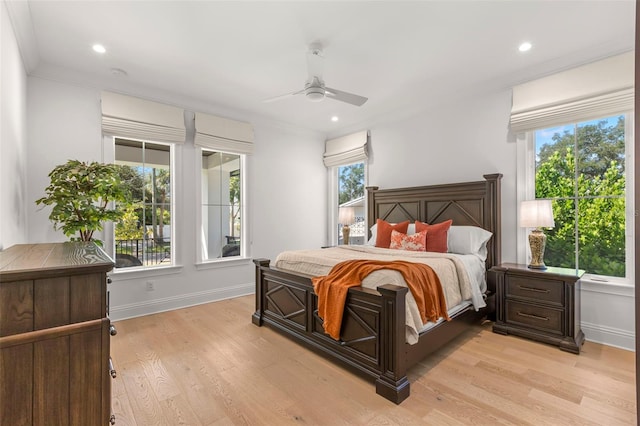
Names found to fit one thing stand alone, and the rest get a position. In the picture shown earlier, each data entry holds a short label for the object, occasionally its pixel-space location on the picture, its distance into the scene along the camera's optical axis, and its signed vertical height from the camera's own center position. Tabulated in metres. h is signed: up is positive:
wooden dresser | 0.98 -0.45
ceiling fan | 2.85 +1.22
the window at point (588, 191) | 2.91 +0.21
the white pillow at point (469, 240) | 3.46 -0.34
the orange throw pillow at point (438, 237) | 3.51 -0.31
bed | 2.07 -0.84
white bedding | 2.22 -0.53
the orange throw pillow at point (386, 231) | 3.97 -0.26
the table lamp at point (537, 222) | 2.94 -0.11
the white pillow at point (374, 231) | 4.00 -0.27
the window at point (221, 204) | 4.43 +0.14
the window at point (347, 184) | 5.04 +0.54
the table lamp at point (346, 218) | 4.92 -0.10
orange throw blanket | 2.28 -0.61
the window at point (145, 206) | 3.76 +0.10
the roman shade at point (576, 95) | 2.77 +1.17
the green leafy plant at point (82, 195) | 2.74 +0.19
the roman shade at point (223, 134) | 4.18 +1.17
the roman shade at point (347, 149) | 5.05 +1.12
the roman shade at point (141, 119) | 3.52 +1.18
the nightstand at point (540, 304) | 2.69 -0.90
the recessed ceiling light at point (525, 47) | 2.84 +1.60
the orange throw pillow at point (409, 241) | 3.58 -0.37
